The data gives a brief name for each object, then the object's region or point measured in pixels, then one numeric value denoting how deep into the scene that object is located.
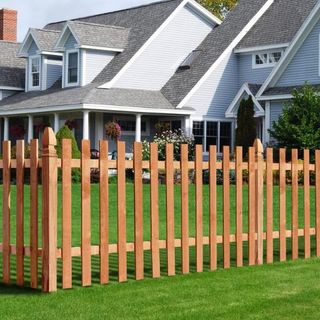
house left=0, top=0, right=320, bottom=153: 34.62
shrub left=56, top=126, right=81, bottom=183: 24.30
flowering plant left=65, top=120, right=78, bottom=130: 35.82
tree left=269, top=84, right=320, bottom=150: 27.36
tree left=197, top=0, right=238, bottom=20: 58.06
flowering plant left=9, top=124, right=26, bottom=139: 39.12
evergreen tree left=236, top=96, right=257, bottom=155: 32.56
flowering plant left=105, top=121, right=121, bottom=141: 34.41
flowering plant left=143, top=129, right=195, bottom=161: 32.23
